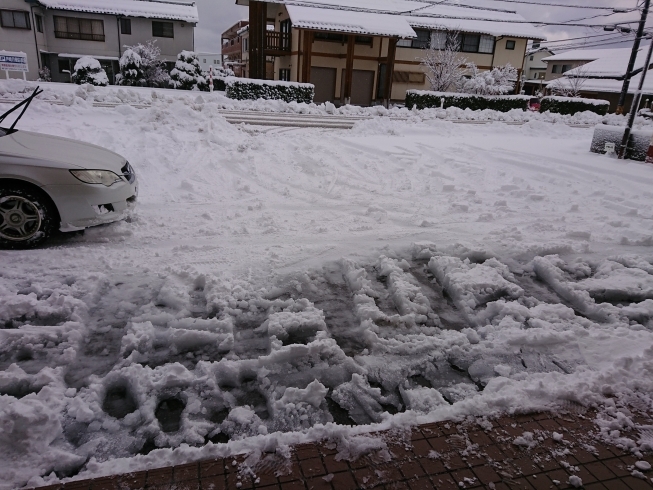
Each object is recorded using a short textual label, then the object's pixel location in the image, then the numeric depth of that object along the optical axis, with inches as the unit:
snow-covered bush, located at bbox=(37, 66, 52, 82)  1164.7
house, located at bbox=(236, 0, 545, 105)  1098.7
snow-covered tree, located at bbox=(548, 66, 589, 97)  1366.9
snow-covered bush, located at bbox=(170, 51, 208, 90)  1143.0
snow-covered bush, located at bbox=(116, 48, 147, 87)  1131.3
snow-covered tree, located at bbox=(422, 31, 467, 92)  1156.5
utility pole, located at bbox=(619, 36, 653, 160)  425.4
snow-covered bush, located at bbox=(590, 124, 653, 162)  413.7
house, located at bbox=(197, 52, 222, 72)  2401.8
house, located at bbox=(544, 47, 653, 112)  1453.9
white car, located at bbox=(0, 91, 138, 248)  179.9
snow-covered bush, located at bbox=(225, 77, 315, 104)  845.2
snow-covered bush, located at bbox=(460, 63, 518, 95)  1109.1
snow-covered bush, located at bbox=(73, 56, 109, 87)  1041.5
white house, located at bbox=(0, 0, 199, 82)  1157.7
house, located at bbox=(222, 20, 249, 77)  1863.9
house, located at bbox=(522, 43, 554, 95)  2326.5
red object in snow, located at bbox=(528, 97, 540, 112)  1262.1
